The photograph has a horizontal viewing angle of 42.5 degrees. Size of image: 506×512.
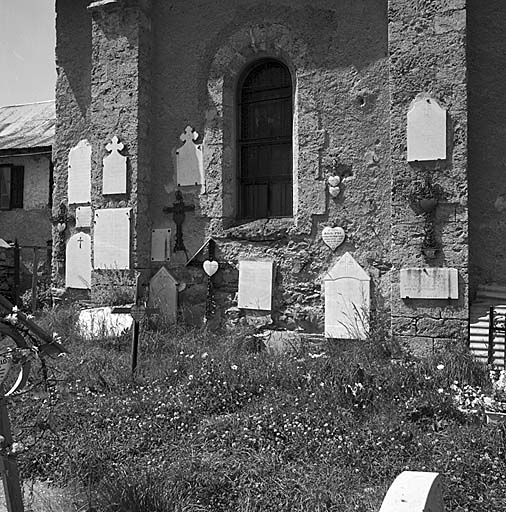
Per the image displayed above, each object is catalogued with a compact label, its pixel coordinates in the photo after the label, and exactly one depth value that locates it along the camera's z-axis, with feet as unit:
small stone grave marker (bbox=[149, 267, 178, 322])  27.40
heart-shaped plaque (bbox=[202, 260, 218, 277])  26.78
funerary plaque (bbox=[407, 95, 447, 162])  22.50
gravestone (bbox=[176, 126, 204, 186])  27.43
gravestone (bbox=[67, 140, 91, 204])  30.30
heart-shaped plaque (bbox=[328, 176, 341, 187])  24.81
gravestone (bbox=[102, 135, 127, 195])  28.14
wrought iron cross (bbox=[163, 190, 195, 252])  27.73
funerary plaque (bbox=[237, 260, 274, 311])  25.84
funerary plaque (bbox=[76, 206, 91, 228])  30.05
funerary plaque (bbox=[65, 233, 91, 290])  30.01
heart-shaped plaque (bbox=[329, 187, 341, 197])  24.76
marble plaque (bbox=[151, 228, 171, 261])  28.03
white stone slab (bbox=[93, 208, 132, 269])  28.12
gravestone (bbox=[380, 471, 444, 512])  6.00
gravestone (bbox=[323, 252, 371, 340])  24.02
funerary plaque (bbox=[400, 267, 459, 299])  22.00
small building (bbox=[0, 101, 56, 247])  42.50
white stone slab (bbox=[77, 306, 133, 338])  25.14
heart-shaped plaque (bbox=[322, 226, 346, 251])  24.66
